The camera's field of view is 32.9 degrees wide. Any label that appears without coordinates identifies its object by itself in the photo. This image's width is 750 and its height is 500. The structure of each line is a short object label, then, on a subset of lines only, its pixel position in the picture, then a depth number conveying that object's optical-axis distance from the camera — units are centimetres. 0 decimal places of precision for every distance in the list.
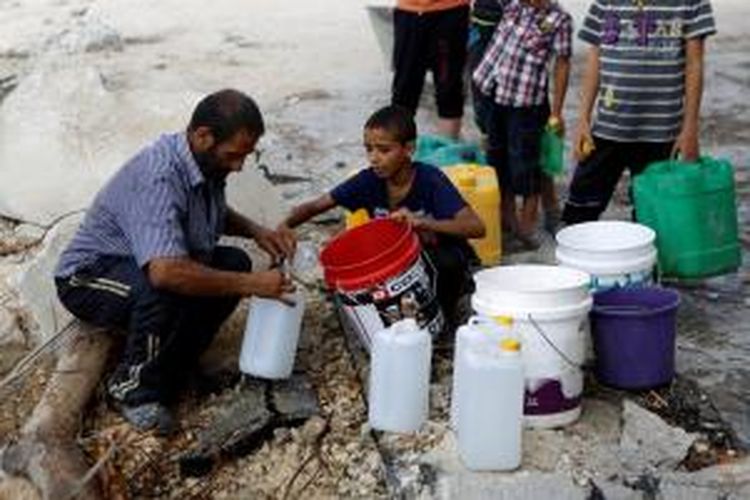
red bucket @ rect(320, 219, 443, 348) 429
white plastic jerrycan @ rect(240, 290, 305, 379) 443
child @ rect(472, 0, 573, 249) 564
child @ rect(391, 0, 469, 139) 666
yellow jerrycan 536
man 414
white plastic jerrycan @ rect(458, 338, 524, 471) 371
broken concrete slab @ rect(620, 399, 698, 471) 387
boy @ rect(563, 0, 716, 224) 496
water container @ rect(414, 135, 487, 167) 573
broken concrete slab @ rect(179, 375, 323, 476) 414
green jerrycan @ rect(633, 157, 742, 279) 490
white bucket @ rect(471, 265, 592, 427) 393
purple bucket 413
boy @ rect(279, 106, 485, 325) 459
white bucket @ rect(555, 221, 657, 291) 445
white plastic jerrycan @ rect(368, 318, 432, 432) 400
